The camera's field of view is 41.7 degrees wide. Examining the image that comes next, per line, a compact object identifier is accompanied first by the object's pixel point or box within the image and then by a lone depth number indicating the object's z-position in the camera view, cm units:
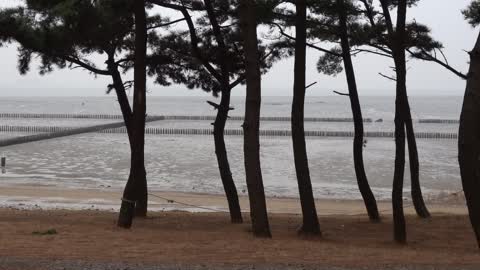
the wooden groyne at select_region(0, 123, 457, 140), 5316
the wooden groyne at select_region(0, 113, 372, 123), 7956
